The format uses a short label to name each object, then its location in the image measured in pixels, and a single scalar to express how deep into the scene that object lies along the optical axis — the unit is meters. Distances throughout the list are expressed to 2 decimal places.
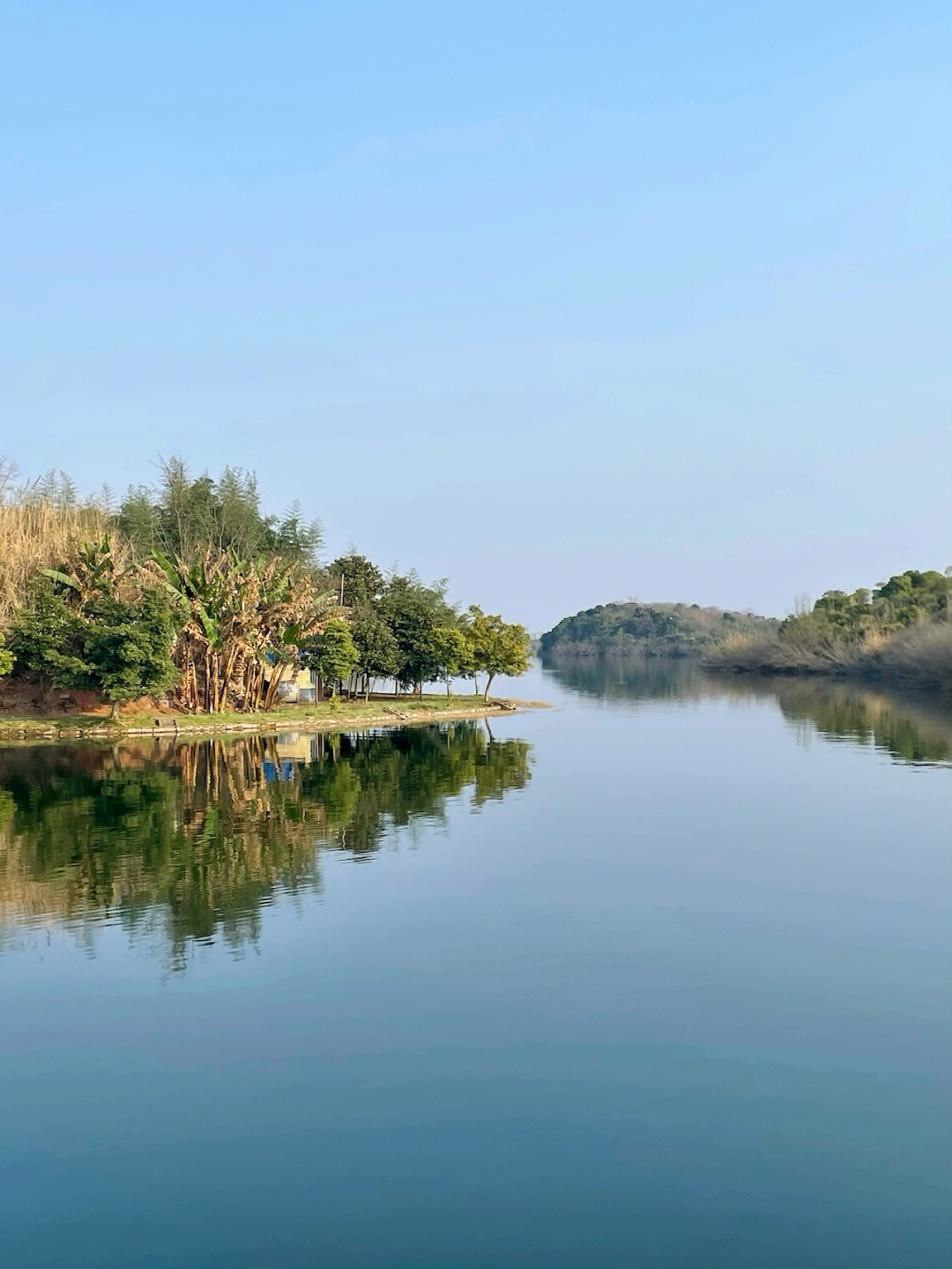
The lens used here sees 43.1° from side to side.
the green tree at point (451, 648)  51.78
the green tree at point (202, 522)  51.19
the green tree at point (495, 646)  54.31
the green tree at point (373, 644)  50.81
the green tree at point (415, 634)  52.66
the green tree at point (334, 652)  46.28
